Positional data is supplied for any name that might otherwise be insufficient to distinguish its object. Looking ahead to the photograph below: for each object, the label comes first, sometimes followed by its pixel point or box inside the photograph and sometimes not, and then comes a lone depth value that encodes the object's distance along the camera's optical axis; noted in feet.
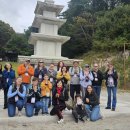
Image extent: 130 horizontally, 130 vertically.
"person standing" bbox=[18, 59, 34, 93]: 15.57
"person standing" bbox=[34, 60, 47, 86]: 15.63
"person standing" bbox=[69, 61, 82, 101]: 15.57
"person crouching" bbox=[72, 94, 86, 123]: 14.03
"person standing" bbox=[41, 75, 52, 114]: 14.39
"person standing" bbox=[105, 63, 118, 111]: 15.99
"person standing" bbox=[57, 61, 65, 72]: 15.37
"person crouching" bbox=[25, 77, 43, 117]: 13.88
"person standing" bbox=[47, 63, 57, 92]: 15.56
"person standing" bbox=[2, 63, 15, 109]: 15.16
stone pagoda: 22.18
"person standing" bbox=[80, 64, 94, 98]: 15.33
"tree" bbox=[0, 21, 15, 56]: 82.19
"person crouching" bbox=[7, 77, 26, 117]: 13.74
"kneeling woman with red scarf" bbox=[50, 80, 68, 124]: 13.82
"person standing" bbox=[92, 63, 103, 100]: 15.88
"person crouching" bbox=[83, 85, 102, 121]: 14.29
